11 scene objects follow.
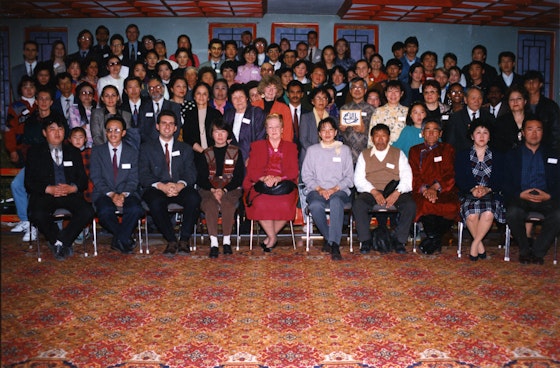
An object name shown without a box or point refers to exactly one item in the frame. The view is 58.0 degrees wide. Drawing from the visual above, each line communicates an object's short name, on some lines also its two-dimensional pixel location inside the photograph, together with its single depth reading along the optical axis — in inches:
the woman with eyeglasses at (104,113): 219.0
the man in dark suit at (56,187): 194.7
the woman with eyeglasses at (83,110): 230.8
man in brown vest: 203.2
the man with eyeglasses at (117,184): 201.3
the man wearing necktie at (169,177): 202.5
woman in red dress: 206.4
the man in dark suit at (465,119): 223.2
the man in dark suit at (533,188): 192.1
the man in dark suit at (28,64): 286.5
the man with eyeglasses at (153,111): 224.8
